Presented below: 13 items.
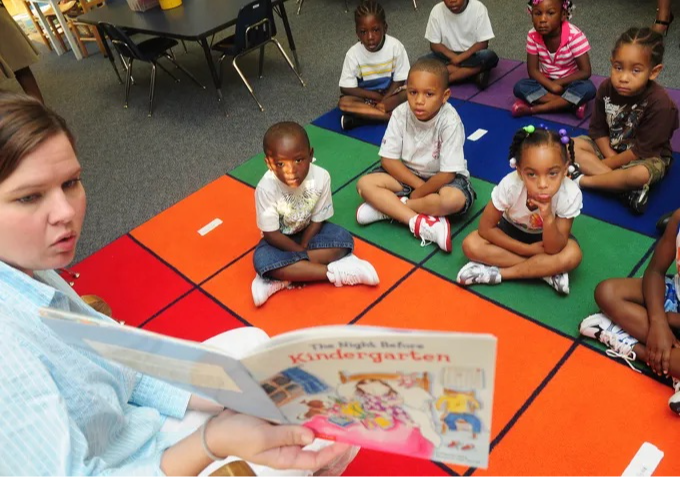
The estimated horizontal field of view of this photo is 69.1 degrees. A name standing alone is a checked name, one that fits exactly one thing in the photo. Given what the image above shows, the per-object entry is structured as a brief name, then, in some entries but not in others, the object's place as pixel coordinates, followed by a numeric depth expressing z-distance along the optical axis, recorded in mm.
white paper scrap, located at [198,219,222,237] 2537
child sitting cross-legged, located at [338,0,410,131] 3107
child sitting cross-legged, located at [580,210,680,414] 1492
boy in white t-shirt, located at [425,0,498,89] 3322
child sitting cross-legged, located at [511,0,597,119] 2820
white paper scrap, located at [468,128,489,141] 2875
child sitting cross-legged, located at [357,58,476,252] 2159
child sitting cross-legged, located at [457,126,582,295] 1713
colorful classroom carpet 1446
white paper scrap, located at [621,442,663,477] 1343
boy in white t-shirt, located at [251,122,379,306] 2021
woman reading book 697
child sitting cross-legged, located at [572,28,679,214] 2141
